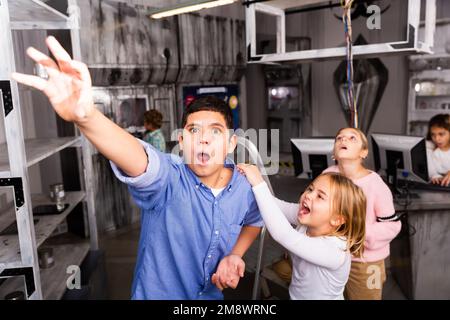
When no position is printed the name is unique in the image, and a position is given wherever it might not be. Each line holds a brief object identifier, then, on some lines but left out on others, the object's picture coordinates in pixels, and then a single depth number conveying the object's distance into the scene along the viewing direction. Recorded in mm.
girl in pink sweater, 2102
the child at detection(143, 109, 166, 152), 4855
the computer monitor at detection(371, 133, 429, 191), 3193
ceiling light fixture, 3434
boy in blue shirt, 1264
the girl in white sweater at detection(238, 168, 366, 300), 1400
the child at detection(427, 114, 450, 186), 3477
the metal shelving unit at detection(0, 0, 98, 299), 1833
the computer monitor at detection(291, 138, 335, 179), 3314
